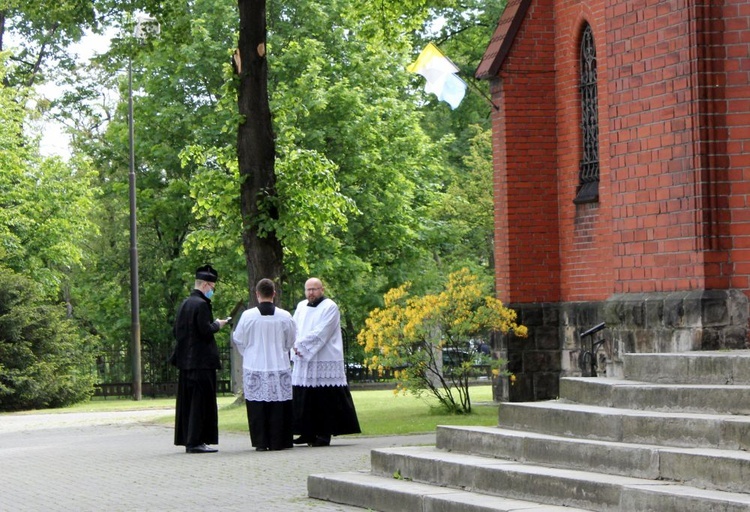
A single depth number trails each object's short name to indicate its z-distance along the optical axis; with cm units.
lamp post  3653
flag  2502
